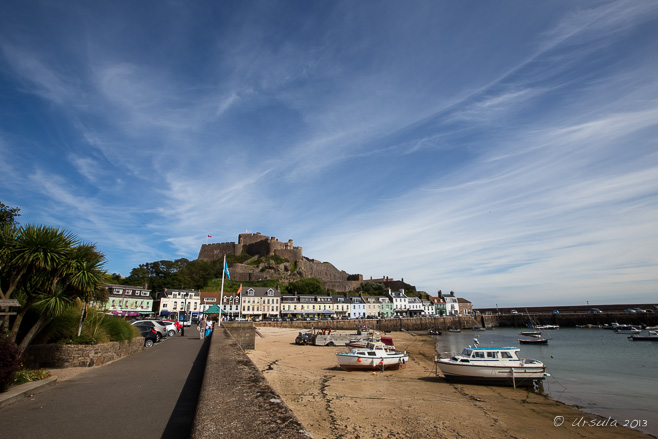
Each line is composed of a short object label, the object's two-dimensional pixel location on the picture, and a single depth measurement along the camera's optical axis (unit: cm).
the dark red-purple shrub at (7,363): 734
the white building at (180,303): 7456
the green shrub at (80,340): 1210
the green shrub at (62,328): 1207
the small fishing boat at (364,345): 3099
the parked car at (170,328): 2967
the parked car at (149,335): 2048
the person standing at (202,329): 2554
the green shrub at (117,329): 1466
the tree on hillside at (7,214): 2345
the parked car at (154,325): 2384
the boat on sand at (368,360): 2306
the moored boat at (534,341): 4897
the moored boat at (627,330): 6263
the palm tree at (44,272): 1081
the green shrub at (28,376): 836
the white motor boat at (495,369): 1903
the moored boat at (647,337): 5218
